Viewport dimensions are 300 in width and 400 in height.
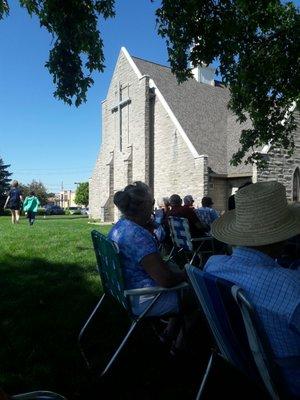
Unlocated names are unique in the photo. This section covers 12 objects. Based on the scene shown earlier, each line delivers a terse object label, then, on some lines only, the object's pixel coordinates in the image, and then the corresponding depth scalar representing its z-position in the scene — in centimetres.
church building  2412
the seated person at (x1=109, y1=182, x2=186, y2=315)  323
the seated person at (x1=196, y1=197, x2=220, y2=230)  905
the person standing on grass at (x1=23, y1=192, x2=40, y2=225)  1770
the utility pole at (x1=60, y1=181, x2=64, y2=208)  15062
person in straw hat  193
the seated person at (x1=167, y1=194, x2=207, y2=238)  798
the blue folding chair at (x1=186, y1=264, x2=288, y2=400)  193
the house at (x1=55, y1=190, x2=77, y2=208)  15025
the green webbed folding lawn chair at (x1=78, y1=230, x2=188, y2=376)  319
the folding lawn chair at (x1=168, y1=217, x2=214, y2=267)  693
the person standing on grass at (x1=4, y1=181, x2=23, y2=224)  1773
